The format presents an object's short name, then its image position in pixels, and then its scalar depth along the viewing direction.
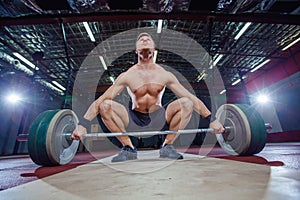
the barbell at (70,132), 1.85
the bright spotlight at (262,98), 7.42
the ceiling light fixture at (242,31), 4.75
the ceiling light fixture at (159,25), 4.43
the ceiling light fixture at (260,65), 7.03
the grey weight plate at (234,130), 2.01
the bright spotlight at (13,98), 6.98
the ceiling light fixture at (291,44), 5.71
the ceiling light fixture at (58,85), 8.23
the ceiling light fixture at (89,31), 4.51
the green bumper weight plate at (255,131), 2.00
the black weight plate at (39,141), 1.84
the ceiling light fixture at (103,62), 6.12
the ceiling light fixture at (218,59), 6.31
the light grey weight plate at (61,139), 1.87
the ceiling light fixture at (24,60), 5.92
